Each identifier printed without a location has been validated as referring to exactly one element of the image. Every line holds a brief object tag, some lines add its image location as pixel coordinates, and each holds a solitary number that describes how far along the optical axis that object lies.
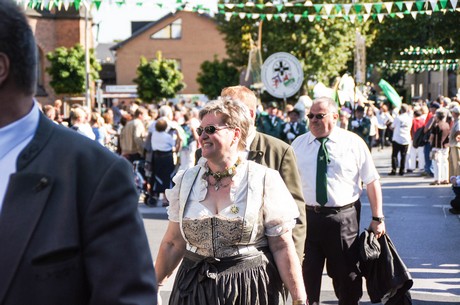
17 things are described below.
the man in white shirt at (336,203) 7.08
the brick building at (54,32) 60.25
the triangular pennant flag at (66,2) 16.76
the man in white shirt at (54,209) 2.19
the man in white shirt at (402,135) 24.45
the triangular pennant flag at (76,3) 16.67
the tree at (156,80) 71.25
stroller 18.08
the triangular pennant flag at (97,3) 17.16
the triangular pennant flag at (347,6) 20.07
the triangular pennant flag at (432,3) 17.53
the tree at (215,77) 67.56
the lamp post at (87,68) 42.31
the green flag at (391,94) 34.55
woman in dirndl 4.78
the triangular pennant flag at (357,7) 20.27
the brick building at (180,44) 89.75
